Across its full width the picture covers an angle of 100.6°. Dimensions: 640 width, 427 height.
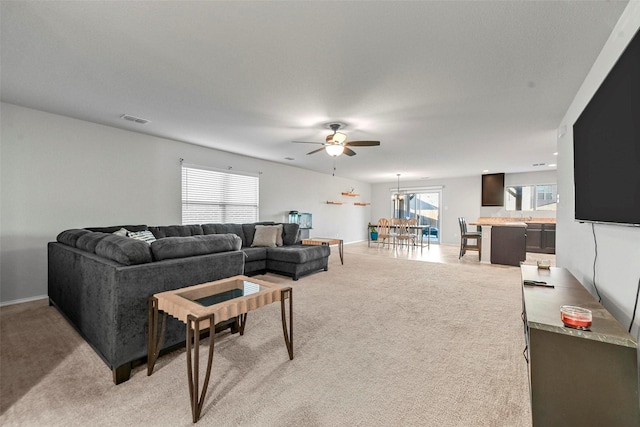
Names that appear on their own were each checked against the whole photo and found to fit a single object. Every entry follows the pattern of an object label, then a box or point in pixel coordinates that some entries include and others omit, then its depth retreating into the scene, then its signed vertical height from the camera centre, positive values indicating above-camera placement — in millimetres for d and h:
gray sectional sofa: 1705 -515
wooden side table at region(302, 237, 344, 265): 5123 -577
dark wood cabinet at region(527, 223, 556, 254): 7094 -587
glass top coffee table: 1398 -595
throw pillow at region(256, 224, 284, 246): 5029 -407
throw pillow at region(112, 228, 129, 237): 3270 -283
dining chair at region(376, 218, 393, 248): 8187 -449
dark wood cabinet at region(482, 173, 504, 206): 8227 +830
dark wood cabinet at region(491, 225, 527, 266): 5492 -608
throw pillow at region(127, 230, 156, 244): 3393 -331
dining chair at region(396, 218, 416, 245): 7787 -381
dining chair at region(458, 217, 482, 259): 6229 -570
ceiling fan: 3668 +984
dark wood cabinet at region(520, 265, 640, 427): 1068 -660
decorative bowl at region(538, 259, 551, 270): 2471 -456
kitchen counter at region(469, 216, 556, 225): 7336 -102
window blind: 4984 +304
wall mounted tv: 1183 +384
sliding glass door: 10062 +271
